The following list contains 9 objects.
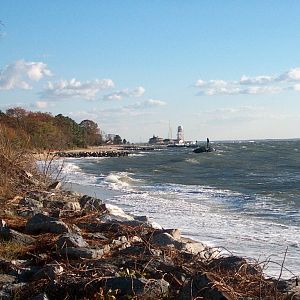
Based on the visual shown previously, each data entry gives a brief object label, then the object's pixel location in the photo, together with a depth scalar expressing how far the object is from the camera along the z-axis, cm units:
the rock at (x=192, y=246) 822
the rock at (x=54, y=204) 1141
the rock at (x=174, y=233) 949
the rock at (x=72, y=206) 1107
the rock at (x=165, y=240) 798
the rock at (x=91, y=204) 1224
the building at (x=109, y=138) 18075
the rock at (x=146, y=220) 1142
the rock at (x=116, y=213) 1189
